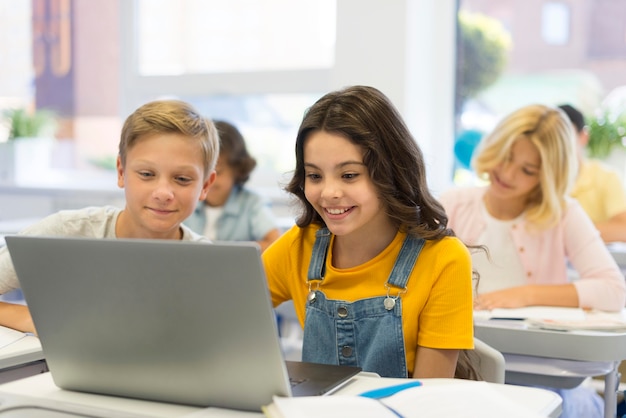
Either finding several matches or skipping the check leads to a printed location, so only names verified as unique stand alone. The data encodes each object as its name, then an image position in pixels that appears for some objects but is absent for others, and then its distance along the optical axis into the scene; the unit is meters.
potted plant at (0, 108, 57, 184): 4.58
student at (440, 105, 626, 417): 2.42
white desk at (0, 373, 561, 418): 1.50
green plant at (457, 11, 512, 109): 3.89
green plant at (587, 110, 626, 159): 3.54
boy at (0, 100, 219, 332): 2.03
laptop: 1.43
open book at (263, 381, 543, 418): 1.45
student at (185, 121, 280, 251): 2.96
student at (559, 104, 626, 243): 3.22
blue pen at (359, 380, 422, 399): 1.54
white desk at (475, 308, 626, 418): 1.97
